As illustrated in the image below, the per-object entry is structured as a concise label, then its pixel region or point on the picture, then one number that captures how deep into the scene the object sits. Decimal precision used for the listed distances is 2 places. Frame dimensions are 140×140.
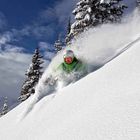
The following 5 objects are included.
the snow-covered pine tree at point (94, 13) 24.75
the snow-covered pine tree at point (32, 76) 35.50
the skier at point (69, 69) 11.21
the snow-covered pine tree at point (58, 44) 54.16
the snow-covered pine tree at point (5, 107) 51.84
